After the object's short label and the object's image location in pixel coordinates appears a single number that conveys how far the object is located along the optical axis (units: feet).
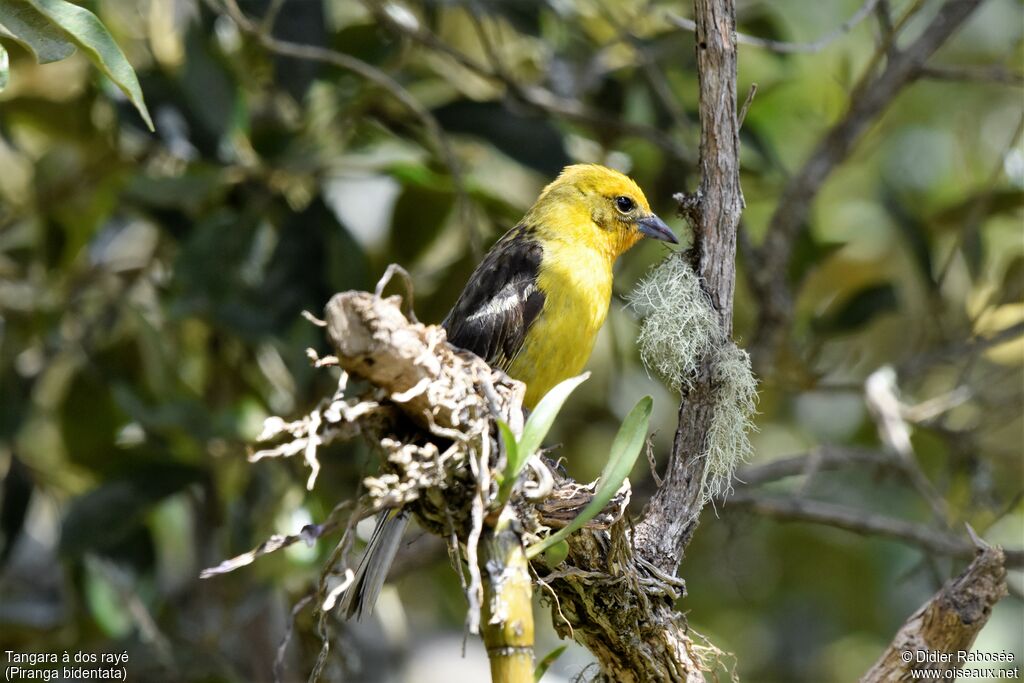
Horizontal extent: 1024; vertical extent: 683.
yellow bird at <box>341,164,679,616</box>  26.68
